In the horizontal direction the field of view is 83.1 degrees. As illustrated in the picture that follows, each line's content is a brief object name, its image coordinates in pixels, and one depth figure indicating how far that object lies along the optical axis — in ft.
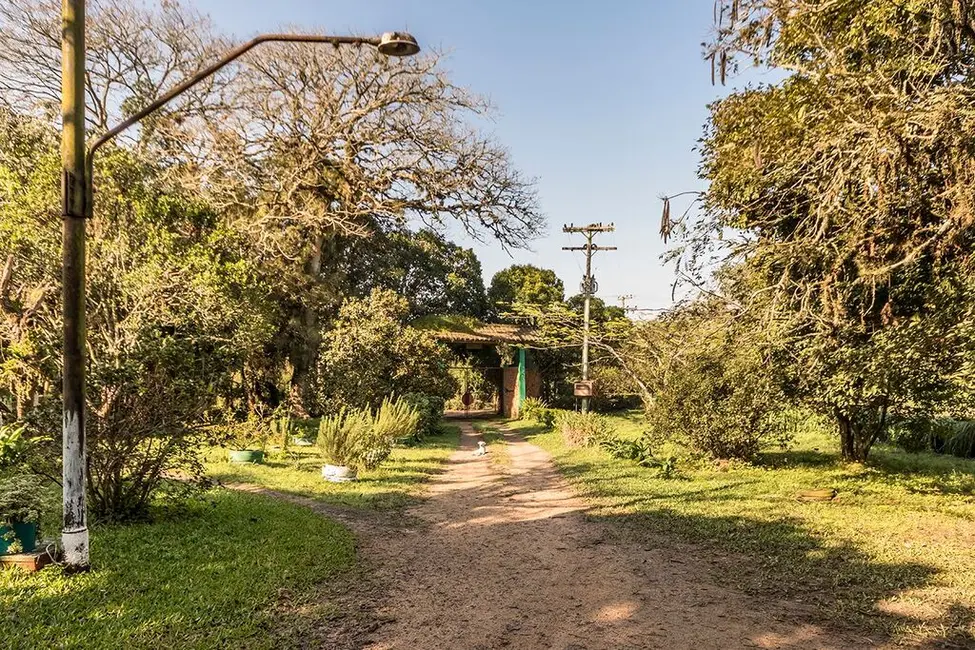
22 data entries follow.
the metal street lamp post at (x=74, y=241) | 13.78
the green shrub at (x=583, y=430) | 50.24
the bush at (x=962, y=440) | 47.32
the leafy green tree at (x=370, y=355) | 53.47
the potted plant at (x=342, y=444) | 32.83
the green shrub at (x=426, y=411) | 55.77
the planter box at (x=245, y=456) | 36.32
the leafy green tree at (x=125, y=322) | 19.21
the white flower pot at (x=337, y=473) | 31.17
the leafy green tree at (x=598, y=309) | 90.84
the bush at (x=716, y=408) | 33.19
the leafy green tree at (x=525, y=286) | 103.60
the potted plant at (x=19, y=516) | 14.51
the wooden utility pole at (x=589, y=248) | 68.59
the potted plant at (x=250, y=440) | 36.42
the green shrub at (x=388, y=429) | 35.47
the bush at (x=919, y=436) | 45.92
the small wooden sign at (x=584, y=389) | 62.28
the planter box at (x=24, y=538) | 14.64
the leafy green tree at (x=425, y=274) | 87.97
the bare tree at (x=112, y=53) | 49.73
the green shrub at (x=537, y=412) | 72.74
